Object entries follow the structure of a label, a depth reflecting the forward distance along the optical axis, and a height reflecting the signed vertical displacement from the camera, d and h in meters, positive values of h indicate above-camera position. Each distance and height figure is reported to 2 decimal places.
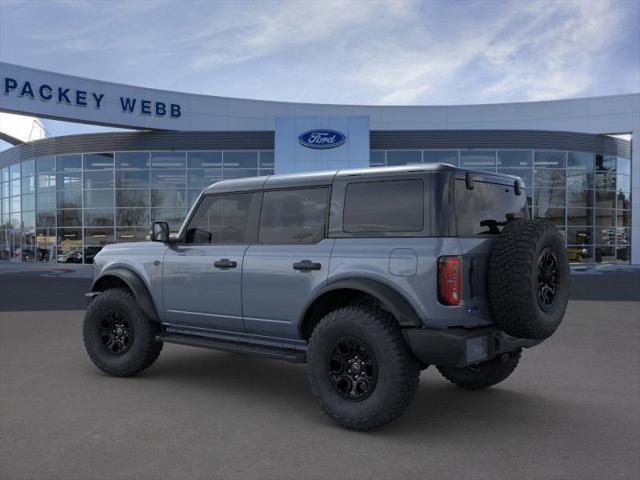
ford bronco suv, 4.11 -0.38
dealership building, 24.69 +3.66
